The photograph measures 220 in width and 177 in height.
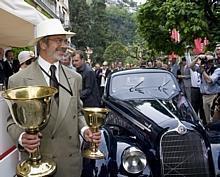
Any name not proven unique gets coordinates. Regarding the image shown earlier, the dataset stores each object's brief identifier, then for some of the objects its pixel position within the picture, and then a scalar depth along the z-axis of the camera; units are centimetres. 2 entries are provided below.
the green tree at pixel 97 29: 6094
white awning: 418
